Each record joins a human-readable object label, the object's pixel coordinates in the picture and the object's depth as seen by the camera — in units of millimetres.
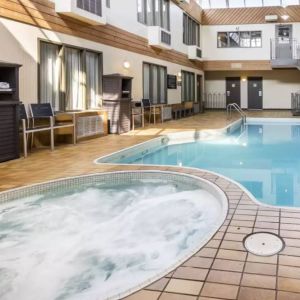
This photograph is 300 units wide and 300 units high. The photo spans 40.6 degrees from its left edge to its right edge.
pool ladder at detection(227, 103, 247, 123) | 14430
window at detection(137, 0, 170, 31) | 11942
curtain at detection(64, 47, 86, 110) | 8117
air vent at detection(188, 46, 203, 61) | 17166
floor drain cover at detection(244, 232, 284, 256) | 2500
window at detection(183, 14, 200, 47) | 16811
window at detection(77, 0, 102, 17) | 8008
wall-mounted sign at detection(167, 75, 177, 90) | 14720
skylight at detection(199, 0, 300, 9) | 19067
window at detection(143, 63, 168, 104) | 12617
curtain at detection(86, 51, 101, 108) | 8922
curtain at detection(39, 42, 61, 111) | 7285
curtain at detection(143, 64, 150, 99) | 12422
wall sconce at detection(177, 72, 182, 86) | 15736
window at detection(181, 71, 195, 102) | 16703
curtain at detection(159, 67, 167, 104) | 13906
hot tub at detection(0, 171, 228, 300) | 2682
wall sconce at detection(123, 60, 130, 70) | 10682
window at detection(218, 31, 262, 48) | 19422
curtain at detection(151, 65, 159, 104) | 13180
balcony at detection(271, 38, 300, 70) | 18484
